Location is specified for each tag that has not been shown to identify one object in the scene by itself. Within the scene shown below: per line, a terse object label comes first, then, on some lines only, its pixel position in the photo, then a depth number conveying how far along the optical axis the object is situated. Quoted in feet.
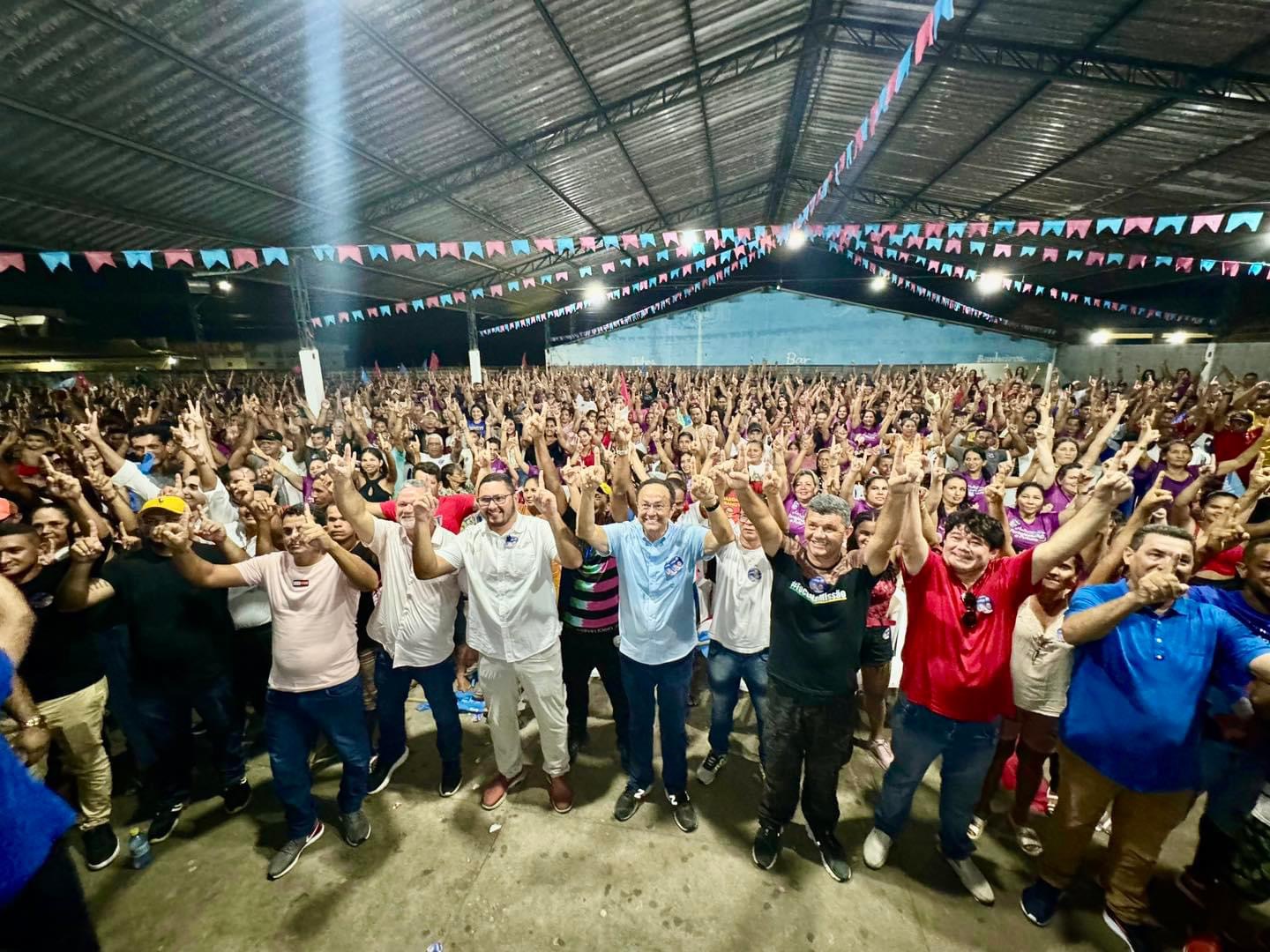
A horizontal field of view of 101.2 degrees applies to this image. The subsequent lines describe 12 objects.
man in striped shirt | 10.19
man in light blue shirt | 8.93
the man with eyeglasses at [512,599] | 9.13
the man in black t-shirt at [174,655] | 8.69
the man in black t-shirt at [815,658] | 7.76
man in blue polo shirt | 6.45
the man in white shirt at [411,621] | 9.38
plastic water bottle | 8.80
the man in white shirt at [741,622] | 9.78
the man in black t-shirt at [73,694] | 7.91
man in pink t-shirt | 8.57
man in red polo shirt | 7.52
